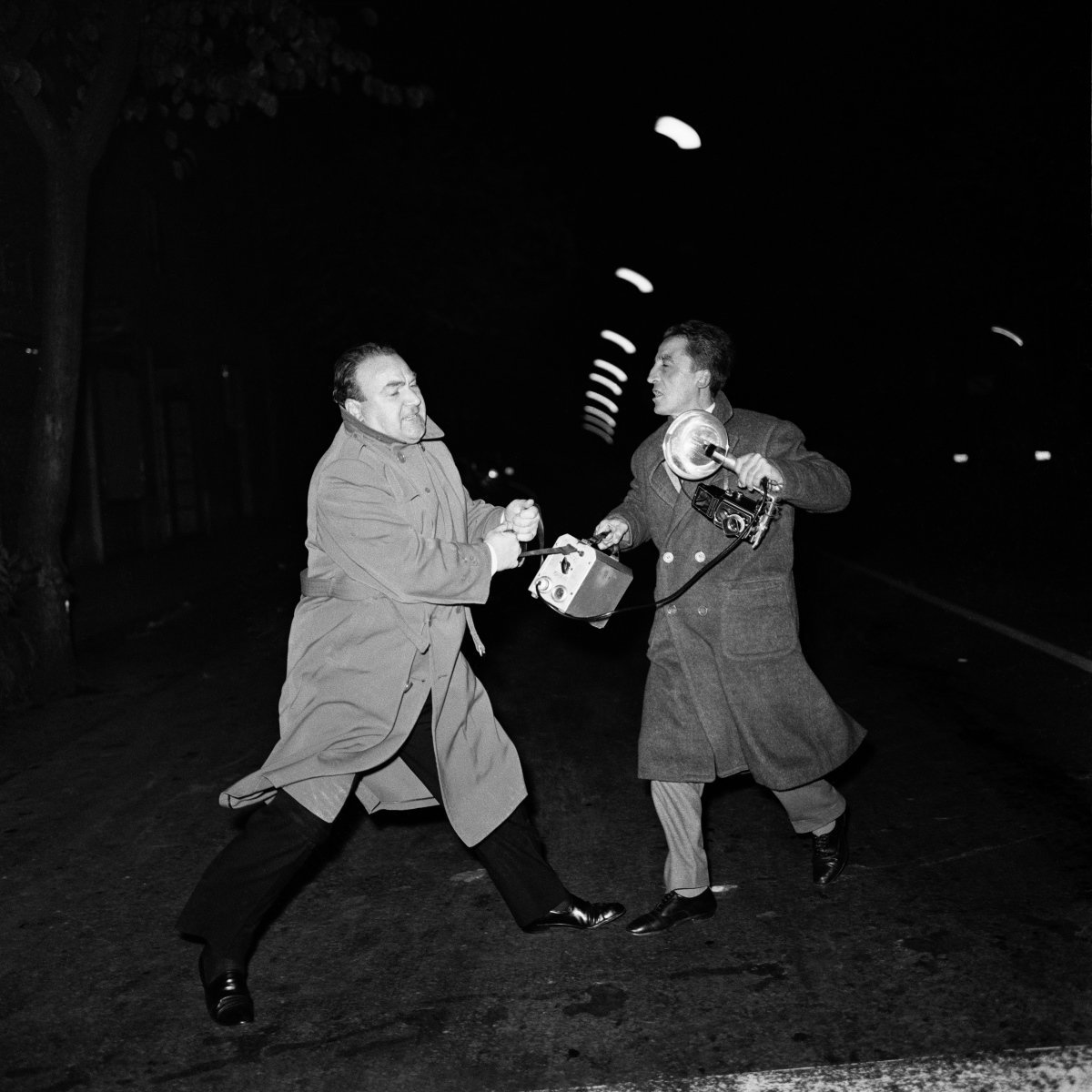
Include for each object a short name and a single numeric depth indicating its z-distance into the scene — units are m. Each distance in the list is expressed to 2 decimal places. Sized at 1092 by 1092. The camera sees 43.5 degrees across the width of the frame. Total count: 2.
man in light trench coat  4.01
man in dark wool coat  4.48
